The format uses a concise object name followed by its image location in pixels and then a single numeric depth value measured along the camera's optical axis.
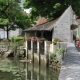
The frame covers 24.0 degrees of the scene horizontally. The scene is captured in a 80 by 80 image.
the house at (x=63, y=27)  22.15
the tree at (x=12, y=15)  35.35
